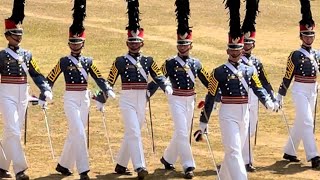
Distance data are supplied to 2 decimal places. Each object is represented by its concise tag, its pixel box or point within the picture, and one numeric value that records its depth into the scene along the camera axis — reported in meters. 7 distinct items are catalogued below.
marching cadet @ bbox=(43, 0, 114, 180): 14.17
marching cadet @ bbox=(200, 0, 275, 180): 12.75
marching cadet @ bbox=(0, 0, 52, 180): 14.01
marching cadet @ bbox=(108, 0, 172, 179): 14.31
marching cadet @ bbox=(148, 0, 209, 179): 14.63
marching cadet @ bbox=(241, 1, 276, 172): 14.59
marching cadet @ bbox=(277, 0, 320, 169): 15.46
